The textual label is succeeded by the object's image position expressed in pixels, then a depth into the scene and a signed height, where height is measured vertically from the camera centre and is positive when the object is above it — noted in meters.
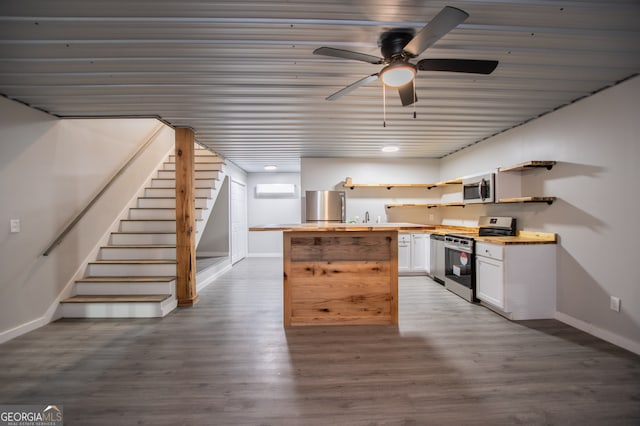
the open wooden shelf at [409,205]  5.66 +0.19
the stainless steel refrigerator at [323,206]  5.65 +0.18
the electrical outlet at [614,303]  2.58 -0.87
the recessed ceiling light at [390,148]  4.89 +1.21
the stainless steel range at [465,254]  3.75 -0.61
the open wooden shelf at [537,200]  3.17 +0.16
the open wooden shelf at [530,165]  3.15 +0.58
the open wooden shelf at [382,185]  5.57 +0.61
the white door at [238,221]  6.55 -0.16
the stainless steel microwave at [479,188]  3.73 +0.37
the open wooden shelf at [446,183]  4.82 +0.59
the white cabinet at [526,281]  3.16 -0.79
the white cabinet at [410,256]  5.23 -0.81
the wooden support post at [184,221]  3.66 -0.08
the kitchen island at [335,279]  3.05 -0.73
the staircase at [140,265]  3.31 -0.68
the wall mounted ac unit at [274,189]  7.69 +0.73
